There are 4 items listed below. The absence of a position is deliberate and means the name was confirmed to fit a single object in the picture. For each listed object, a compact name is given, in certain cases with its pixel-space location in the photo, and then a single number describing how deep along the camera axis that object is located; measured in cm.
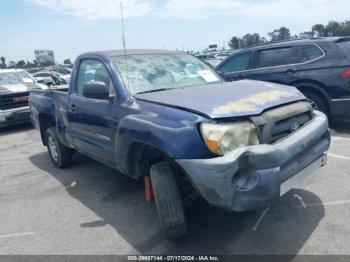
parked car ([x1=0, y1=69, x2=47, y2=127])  973
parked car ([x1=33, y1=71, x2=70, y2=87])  2604
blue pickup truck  286
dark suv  659
